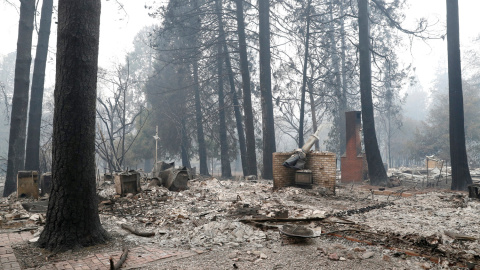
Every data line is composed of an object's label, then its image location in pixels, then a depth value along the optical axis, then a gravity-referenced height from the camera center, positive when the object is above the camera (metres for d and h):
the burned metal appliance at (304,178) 10.29 -0.75
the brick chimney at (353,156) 15.02 -0.10
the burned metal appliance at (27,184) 8.66 -0.79
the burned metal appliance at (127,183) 8.41 -0.74
